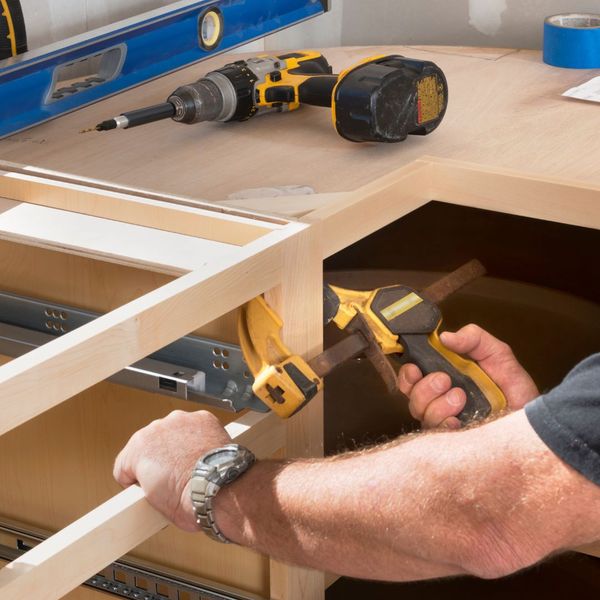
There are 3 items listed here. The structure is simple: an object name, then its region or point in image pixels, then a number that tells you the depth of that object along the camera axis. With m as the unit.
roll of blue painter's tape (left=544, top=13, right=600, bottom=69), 2.51
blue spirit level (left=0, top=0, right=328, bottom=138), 2.28
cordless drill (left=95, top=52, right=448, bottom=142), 2.21
